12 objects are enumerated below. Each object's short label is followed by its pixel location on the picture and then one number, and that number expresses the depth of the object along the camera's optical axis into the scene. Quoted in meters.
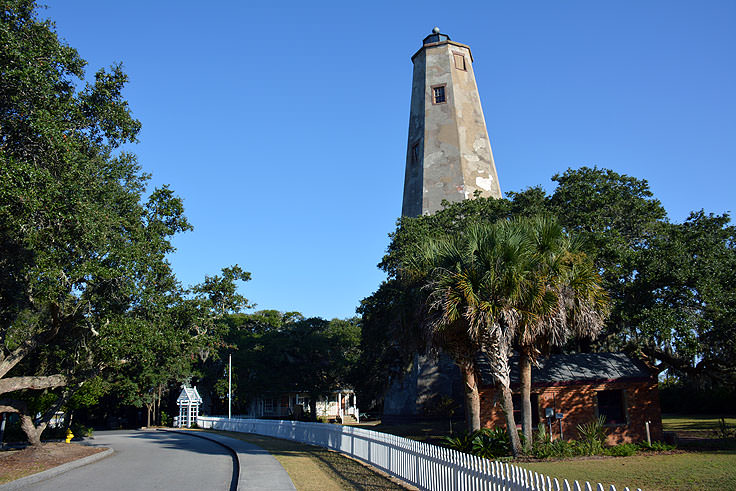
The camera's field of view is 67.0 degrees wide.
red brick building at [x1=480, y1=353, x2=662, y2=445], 20.19
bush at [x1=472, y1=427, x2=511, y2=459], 15.76
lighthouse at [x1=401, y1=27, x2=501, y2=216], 34.03
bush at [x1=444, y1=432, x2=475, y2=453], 16.31
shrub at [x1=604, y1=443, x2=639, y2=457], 16.78
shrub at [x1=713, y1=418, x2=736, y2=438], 19.71
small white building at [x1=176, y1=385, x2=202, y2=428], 41.47
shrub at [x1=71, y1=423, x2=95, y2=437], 29.46
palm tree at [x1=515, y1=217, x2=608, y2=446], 14.95
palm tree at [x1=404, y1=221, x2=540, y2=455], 14.81
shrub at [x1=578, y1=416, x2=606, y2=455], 16.56
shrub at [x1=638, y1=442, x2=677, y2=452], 17.56
